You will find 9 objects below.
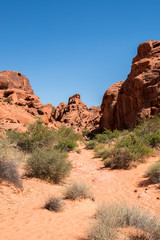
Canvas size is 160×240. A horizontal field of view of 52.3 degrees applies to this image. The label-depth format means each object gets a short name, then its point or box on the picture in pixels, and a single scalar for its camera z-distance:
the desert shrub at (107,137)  20.81
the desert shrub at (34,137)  12.71
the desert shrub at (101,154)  12.06
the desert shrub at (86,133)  38.41
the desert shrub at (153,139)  11.23
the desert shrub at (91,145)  19.31
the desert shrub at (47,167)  6.98
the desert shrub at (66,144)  14.11
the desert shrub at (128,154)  9.12
